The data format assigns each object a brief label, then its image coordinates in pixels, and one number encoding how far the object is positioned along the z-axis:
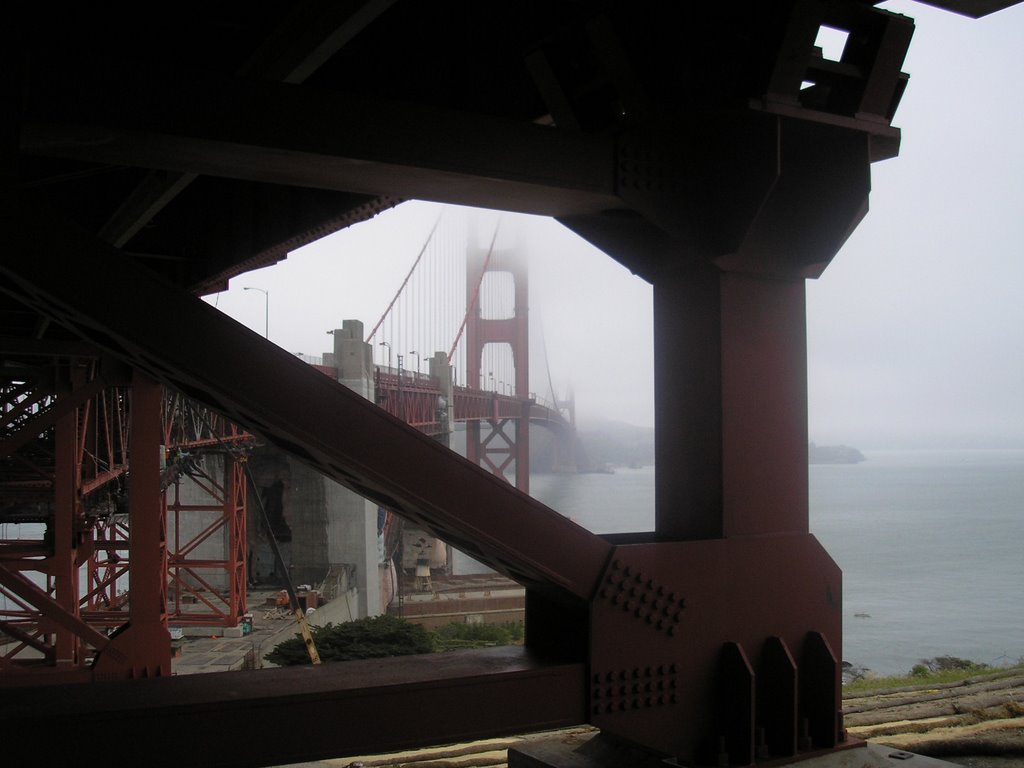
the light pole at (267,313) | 33.81
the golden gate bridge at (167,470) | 10.05
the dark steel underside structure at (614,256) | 2.34
